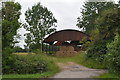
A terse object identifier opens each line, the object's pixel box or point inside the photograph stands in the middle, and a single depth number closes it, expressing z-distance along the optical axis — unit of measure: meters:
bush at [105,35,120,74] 9.38
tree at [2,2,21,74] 14.87
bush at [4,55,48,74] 15.23
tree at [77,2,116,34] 42.34
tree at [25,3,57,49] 41.22
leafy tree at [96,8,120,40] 16.00
